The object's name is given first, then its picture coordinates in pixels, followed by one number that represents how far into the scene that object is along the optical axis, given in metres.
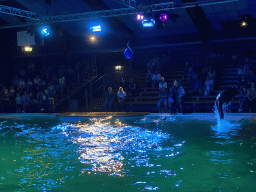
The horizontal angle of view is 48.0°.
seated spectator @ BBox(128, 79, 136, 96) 15.52
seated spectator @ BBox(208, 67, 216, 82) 14.05
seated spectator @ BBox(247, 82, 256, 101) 11.63
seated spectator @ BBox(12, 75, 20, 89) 17.53
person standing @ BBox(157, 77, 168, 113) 12.38
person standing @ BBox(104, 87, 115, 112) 13.69
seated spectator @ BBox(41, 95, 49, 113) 15.10
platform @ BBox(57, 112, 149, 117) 11.58
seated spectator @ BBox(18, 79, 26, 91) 17.08
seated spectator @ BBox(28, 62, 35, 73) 19.78
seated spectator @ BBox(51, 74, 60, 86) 16.78
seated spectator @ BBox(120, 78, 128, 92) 15.38
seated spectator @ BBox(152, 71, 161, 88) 15.30
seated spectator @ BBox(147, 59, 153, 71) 16.16
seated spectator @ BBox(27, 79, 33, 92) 16.95
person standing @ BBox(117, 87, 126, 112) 13.87
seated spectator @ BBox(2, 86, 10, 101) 16.66
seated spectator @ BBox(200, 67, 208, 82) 14.16
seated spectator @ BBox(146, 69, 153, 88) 15.63
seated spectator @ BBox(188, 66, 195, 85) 14.21
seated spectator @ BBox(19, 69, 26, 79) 18.50
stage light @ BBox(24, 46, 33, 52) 18.31
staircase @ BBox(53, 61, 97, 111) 15.66
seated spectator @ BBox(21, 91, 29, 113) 15.31
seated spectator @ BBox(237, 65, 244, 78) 13.58
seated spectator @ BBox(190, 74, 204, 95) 13.73
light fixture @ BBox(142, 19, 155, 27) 11.75
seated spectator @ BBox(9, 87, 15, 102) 16.83
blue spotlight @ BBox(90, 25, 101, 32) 14.07
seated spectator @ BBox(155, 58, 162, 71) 16.19
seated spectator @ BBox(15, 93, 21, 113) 15.05
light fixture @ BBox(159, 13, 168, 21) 11.72
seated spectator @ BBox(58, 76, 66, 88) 16.59
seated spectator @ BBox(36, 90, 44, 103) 15.40
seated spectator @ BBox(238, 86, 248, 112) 11.96
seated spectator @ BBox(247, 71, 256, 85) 12.63
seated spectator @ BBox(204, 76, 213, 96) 13.40
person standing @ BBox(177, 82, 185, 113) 12.24
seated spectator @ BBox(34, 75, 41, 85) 16.95
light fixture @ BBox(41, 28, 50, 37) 13.85
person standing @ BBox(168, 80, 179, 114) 11.95
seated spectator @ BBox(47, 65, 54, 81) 17.96
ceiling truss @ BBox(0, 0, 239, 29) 11.05
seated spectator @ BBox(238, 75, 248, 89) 12.50
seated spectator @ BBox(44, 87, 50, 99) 15.31
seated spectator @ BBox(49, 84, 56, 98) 15.66
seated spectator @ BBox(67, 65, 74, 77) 17.64
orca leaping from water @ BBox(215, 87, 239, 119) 8.85
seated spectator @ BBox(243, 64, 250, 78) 13.19
